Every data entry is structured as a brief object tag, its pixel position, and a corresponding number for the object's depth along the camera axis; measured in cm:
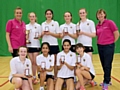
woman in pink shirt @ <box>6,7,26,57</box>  430
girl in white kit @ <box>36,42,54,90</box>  404
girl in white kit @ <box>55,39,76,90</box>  401
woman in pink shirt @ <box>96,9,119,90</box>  412
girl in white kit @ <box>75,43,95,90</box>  402
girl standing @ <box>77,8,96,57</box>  422
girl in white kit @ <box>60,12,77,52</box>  427
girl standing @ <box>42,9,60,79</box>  432
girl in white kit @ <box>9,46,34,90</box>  379
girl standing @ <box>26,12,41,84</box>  448
